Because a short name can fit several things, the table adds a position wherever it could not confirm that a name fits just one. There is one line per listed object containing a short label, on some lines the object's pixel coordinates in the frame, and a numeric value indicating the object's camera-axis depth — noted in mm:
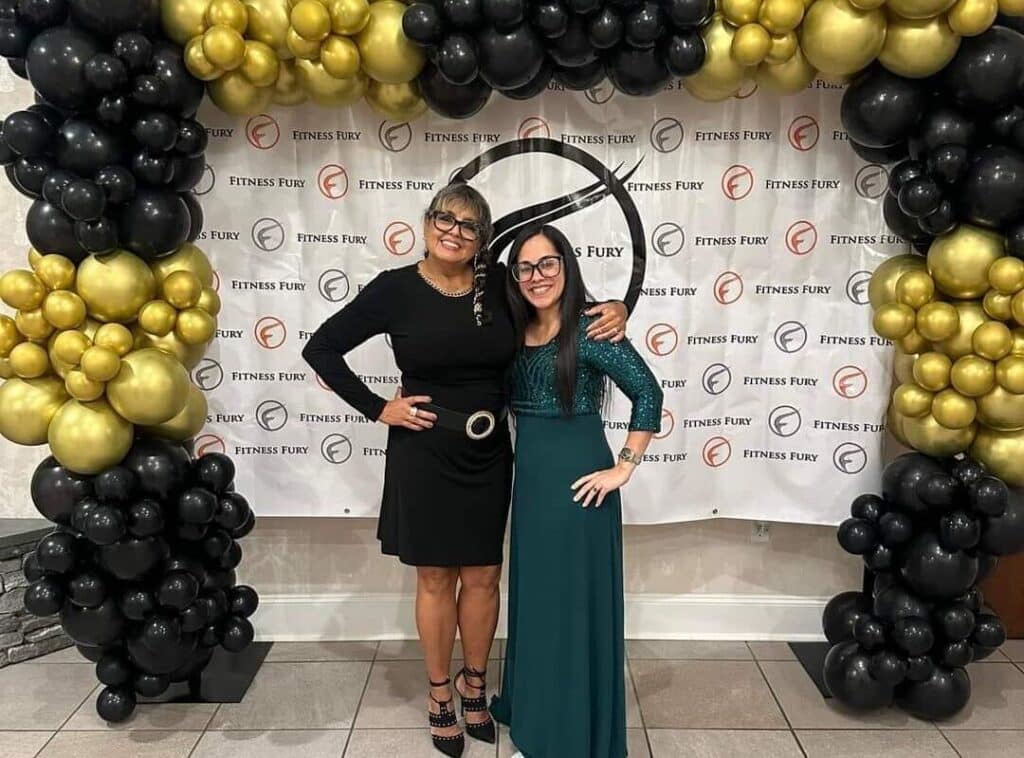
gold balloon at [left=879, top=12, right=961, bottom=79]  2137
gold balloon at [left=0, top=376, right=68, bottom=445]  2289
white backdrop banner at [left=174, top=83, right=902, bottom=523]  2701
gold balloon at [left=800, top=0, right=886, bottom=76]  2145
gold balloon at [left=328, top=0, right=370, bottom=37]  2191
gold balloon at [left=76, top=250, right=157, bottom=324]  2248
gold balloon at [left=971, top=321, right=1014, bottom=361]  2217
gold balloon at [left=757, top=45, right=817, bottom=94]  2299
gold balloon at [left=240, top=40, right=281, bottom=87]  2262
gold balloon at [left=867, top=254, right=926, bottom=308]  2484
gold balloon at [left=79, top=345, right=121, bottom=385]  2180
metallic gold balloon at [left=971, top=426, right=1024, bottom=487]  2357
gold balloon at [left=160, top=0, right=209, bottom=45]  2219
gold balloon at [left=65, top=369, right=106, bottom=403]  2223
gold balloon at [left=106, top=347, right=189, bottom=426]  2258
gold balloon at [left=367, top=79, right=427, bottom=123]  2426
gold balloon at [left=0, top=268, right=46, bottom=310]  2213
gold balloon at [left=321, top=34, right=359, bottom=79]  2248
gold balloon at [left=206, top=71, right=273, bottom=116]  2311
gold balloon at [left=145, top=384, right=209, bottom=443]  2502
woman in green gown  2119
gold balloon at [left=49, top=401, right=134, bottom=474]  2264
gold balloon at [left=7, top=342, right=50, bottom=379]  2242
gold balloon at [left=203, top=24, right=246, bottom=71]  2172
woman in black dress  2193
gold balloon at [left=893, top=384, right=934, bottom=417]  2391
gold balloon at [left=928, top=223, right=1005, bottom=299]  2270
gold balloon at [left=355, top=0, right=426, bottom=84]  2254
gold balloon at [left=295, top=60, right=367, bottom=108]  2330
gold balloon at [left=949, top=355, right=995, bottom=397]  2250
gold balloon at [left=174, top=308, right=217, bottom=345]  2375
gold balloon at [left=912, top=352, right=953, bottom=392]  2314
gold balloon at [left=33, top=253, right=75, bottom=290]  2248
